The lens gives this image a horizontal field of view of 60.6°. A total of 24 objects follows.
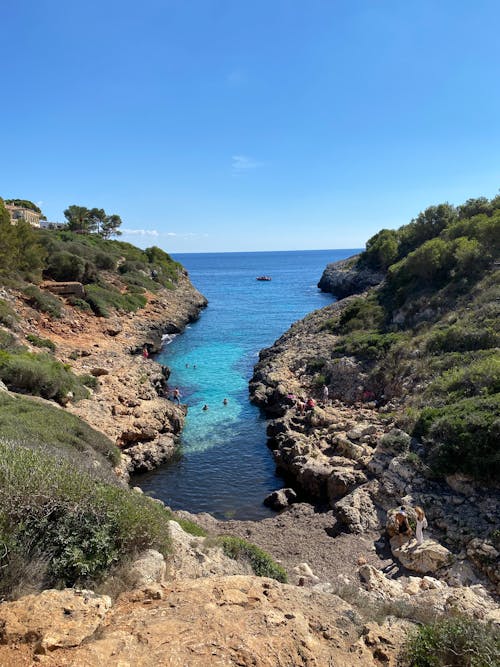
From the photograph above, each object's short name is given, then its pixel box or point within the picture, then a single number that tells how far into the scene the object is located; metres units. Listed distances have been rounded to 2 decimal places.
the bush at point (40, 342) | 25.95
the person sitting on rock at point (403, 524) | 12.00
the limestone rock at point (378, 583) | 9.14
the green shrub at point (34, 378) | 18.09
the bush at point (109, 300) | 38.31
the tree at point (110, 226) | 88.94
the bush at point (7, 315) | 25.84
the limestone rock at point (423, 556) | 10.76
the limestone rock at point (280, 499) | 15.30
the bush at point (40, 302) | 32.34
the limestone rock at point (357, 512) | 13.18
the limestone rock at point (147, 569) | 6.30
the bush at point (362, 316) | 32.31
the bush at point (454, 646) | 4.86
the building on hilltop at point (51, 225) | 87.30
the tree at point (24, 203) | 88.38
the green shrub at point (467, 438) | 12.87
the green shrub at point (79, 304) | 36.47
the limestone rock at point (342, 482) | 14.84
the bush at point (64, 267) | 40.69
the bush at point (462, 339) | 19.98
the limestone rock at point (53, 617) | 4.80
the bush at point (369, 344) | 25.78
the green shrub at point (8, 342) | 21.81
